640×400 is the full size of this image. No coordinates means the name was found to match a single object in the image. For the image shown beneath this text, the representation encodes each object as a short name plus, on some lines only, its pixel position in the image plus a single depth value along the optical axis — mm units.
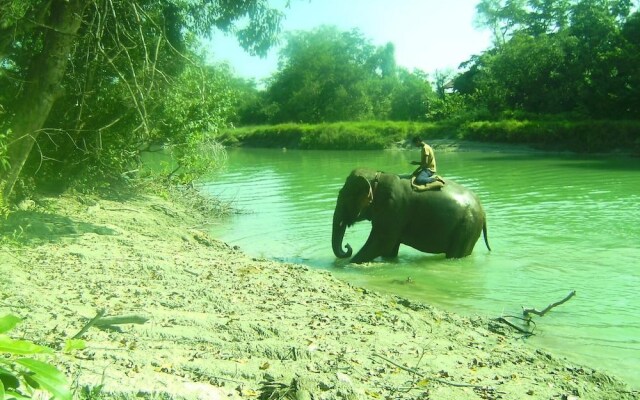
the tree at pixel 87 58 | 9984
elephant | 12250
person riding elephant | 12523
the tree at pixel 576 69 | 42344
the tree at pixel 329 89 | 74875
